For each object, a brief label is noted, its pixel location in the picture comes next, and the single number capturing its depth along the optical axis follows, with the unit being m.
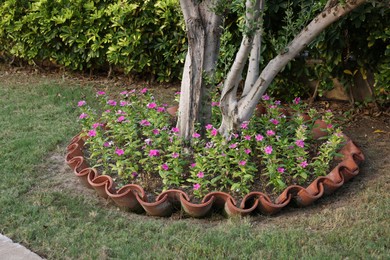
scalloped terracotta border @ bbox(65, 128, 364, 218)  3.80
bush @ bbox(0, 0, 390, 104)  5.31
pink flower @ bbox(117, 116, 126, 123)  4.54
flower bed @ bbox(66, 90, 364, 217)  3.90
